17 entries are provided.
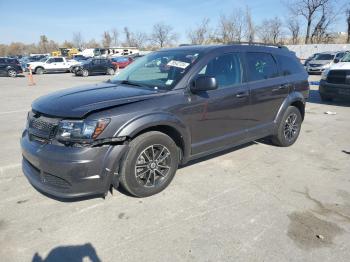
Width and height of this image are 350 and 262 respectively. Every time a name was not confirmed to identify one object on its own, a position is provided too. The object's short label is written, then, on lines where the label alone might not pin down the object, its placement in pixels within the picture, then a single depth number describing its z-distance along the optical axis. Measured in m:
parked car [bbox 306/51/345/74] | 22.84
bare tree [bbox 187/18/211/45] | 65.69
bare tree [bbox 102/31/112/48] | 106.50
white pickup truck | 31.36
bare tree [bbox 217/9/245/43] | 55.09
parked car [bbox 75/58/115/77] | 27.25
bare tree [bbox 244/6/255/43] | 32.19
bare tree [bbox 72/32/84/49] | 116.41
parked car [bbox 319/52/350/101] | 9.79
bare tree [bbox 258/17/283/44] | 63.94
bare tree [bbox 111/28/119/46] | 107.75
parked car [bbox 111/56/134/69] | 34.80
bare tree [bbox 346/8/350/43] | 54.09
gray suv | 3.36
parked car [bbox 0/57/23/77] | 27.47
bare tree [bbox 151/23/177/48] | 87.31
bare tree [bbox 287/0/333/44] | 54.05
